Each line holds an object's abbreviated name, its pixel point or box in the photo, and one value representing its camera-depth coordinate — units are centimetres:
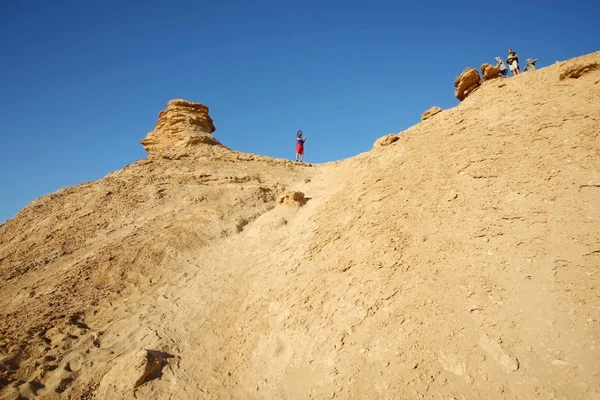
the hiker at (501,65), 1169
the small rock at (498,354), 379
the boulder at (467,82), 1122
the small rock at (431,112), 1122
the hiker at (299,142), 1706
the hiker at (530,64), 1188
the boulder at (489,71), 1046
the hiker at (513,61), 1217
